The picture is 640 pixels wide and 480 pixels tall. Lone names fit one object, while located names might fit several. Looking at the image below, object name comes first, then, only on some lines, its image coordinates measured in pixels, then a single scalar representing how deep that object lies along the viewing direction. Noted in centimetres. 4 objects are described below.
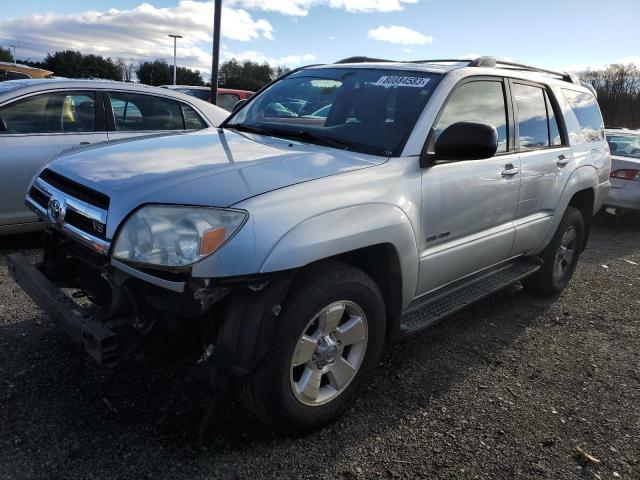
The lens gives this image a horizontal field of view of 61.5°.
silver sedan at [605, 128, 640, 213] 821
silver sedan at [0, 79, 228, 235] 489
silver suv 222
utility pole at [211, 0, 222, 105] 951
